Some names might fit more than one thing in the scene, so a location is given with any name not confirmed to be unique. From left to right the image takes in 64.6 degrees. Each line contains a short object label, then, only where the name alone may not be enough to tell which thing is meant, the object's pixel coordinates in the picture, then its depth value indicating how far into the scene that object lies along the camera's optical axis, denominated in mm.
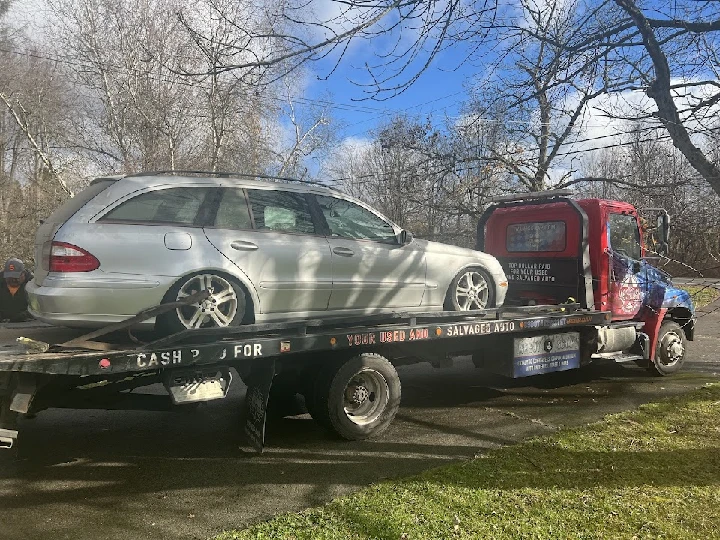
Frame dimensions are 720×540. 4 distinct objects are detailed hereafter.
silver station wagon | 3889
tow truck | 3812
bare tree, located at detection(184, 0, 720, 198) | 4711
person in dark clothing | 5617
